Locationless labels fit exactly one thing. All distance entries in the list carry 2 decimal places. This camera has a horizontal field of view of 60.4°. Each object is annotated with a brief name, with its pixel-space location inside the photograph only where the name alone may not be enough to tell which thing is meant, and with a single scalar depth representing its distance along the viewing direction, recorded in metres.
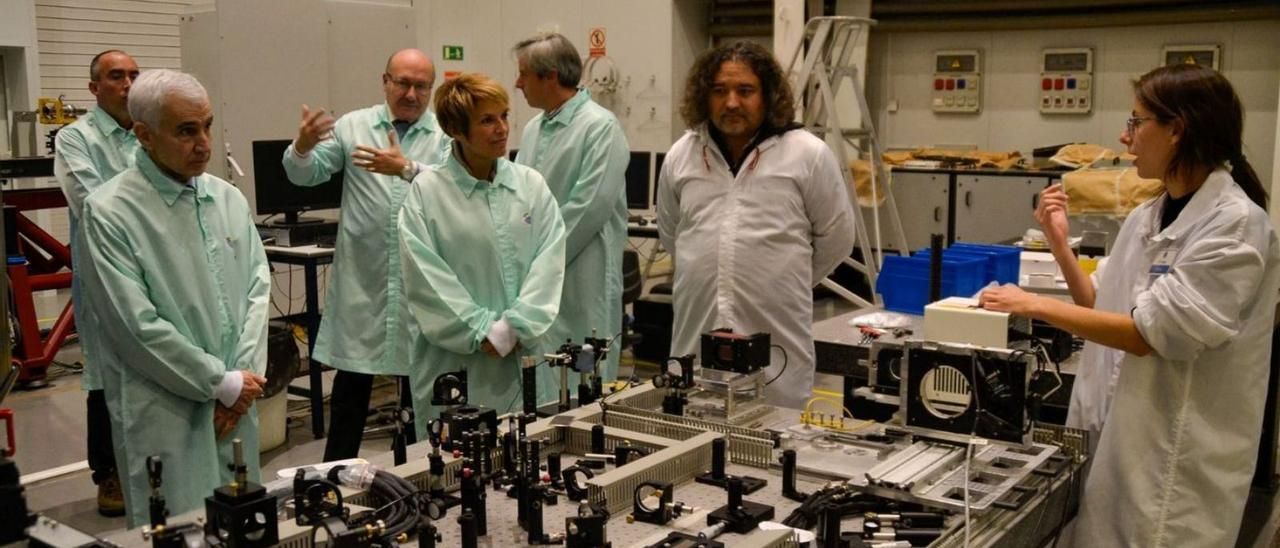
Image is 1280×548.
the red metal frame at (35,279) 5.13
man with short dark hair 3.66
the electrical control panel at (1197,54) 6.24
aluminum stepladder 5.72
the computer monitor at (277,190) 4.66
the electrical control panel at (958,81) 7.04
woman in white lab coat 1.89
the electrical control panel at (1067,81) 6.66
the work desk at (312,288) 4.38
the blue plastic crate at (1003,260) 3.27
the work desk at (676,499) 1.58
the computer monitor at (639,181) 5.97
